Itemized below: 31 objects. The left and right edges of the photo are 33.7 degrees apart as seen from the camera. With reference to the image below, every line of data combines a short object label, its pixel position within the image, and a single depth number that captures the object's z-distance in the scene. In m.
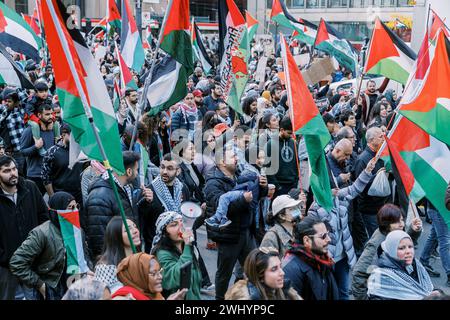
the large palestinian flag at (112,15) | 14.36
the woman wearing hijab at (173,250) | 4.86
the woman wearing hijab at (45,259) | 5.20
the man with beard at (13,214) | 5.53
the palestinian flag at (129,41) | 10.68
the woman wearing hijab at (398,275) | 4.86
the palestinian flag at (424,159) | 6.49
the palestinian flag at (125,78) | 9.72
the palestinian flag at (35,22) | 18.25
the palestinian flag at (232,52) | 10.17
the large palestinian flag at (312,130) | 6.40
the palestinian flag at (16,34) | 11.00
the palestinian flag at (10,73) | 8.72
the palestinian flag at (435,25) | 8.11
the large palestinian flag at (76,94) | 5.46
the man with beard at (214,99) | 13.09
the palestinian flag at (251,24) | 15.24
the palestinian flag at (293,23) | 14.81
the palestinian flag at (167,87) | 7.46
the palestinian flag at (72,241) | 5.34
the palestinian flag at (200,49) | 14.51
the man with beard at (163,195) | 6.77
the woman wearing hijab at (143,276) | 4.39
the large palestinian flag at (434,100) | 6.34
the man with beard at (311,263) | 4.99
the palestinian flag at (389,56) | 9.95
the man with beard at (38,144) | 8.63
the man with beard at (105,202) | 5.96
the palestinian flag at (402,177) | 6.19
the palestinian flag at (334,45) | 13.35
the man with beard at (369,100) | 12.51
